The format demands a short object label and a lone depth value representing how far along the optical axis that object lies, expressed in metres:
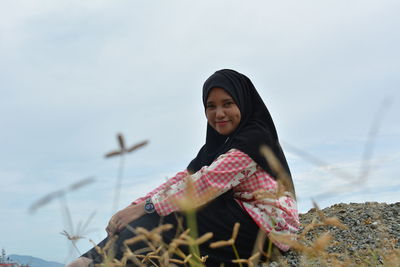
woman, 3.40
